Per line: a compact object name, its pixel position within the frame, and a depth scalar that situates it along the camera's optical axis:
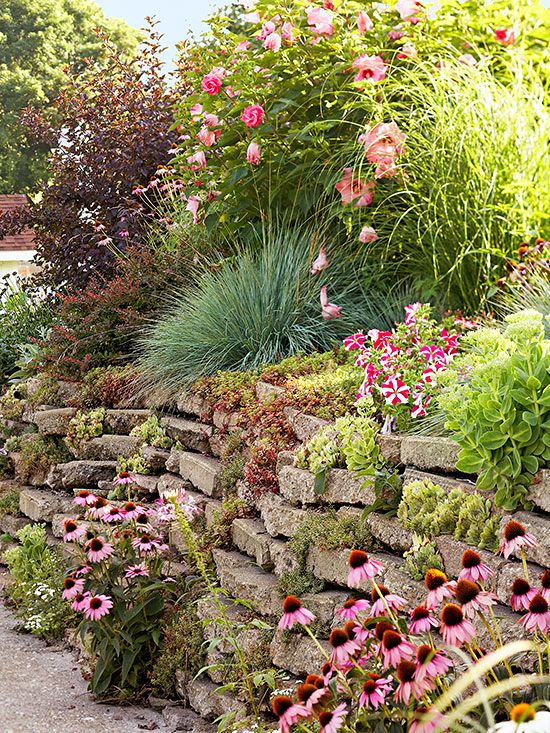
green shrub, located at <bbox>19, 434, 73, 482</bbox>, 6.12
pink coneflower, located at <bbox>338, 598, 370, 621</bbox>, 2.32
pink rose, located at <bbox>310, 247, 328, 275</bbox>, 5.12
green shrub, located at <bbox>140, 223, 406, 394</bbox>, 5.10
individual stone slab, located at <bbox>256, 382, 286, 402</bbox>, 4.36
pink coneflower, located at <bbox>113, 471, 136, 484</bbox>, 4.20
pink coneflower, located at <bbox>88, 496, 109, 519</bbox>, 3.94
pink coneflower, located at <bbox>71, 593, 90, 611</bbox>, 3.87
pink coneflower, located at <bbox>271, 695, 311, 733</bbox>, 2.11
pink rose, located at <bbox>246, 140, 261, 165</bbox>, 5.32
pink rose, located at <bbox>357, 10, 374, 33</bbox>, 5.21
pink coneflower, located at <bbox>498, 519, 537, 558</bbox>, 2.28
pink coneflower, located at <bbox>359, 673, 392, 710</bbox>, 2.13
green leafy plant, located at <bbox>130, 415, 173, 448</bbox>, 5.27
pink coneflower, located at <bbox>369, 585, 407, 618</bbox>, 2.33
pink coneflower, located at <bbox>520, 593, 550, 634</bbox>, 2.14
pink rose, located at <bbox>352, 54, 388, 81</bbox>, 5.00
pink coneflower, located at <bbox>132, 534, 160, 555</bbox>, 4.07
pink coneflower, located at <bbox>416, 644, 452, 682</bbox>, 2.04
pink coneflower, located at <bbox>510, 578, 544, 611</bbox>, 2.22
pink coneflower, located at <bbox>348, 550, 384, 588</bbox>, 2.28
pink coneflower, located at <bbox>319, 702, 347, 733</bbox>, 2.07
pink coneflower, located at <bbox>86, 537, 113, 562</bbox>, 3.88
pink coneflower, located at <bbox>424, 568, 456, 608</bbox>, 2.17
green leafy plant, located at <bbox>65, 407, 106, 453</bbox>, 5.75
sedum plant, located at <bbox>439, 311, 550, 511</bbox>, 2.77
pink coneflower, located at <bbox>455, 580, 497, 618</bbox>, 2.11
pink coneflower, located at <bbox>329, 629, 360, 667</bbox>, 2.22
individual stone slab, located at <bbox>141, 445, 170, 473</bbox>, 5.23
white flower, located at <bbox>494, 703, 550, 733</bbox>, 1.75
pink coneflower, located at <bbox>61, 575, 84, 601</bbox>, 3.83
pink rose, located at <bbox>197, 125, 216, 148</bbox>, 5.69
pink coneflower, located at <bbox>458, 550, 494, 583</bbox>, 2.21
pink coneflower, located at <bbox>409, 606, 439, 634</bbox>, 2.15
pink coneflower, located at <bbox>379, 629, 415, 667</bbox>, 2.11
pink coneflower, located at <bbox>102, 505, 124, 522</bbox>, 3.91
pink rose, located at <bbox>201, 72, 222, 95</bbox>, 5.50
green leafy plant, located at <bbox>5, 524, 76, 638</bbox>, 5.01
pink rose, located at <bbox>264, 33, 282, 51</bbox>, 5.18
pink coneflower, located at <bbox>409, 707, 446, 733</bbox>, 1.86
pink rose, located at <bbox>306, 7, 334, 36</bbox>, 5.19
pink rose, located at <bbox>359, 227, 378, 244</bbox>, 4.93
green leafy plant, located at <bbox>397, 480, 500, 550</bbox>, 2.91
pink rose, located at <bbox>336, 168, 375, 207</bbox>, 5.09
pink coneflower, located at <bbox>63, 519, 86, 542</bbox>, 3.89
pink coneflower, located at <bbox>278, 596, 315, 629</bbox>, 2.36
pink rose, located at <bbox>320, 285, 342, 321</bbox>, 4.90
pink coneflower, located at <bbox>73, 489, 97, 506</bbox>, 3.97
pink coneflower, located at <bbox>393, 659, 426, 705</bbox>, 2.05
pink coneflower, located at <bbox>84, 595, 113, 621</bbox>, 3.82
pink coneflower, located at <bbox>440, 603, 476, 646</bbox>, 2.04
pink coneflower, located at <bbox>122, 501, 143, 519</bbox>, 3.94
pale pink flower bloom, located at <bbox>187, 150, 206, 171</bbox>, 5.74
